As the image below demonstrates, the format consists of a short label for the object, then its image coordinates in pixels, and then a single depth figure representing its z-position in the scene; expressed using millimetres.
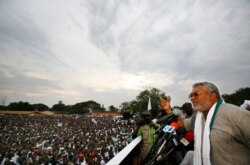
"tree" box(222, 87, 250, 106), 48981
